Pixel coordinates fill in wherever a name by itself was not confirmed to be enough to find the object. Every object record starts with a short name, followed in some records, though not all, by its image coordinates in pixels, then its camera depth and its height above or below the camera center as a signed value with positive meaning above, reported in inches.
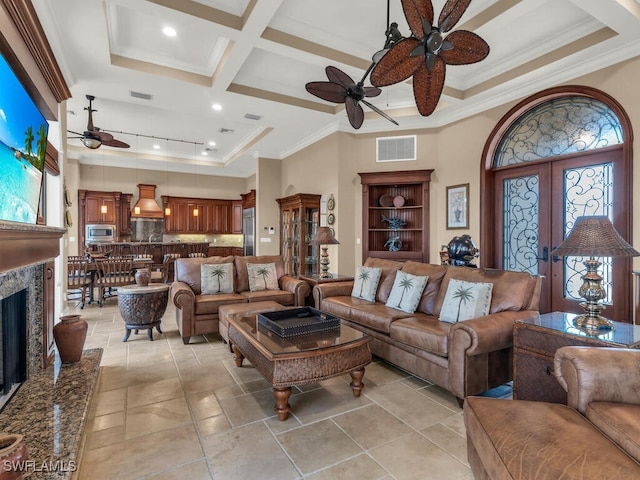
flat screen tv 73.5 +22.7
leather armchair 45.1 -29.9
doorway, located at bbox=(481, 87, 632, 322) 147.7 +27.2
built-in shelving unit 232.8 +19.7
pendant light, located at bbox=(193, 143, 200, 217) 352.8 +90.0
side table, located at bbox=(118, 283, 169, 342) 151.2 -29.6
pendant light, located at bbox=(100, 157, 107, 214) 368.2 +35.5
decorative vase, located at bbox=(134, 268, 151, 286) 161.3 -17.8
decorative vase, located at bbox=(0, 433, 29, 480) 47.0 -30.9
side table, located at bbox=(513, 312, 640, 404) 76.6 -26.4
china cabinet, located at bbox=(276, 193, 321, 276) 261.7 +5.8
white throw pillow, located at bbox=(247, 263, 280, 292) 179.5 -19.9
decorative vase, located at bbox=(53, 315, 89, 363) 106.7 -30.8
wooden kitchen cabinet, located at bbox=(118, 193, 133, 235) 379.2 +30.8
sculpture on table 133.6 -4.9
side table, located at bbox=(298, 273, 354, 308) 175.7 -21.3
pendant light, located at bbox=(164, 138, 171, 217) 365.3 +63.1
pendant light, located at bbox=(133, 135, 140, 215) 336.5 +71.6
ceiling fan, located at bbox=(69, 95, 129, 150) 205.9 +65.9
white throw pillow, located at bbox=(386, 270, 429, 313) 133.0 -21.5
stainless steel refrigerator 351.3 +10.4
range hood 379.9 +41.7
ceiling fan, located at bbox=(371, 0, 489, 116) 83.1 +50.8
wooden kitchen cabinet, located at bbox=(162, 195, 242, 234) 405.1 +31.3
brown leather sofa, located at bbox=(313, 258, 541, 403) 94.3 -29.6
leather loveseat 151.1 -27.3
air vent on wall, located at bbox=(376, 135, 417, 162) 234.7 +64.6
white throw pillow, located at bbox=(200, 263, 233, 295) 169.3 -19.4
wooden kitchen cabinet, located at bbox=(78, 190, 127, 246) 359.9 +34.7
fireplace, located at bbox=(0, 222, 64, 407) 74.9 -18.9
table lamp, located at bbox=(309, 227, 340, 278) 186.5 -0.6
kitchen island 323.9 -7.5
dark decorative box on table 105.3 -28.0
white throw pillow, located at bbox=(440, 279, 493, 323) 111.0 -21.2
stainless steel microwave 360.8 +9.0
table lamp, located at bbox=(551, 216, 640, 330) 77.0 -2.8
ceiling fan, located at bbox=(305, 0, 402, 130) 120.9 +56.2
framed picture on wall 209.3 +20.7
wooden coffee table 90.0 -33.3
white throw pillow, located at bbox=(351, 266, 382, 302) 154.7 -20.4
